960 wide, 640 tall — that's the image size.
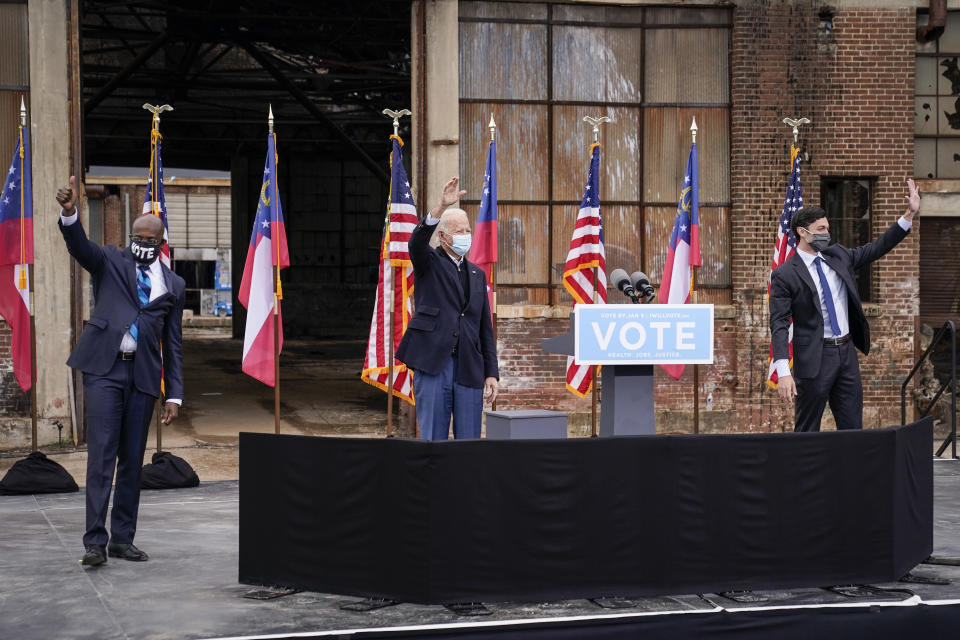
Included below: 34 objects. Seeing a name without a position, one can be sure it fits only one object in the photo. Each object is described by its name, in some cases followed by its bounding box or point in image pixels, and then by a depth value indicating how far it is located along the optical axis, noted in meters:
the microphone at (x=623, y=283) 7.91
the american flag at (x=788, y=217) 13.80
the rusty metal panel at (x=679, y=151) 15.54
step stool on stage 6.76
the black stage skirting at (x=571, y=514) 5.68
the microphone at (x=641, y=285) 7.75
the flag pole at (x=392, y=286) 12.72
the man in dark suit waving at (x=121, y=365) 7.12
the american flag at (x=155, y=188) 12.79
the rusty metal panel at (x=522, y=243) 15.27
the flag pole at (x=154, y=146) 12.55
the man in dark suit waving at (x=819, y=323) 7.83
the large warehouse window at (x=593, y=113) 15.26
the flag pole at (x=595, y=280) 12.88
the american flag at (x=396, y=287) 12.85
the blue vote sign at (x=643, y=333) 6.83
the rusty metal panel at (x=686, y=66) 15.54
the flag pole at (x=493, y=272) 13.18
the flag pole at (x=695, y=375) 12.62
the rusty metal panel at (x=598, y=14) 15.38
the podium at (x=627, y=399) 7.14
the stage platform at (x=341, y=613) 5.52
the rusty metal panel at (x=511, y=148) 15.20
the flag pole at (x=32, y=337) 11.27
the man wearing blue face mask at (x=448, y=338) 7.60
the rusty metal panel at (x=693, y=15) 15.56
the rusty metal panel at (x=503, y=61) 15.21
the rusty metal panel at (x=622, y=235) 15.45
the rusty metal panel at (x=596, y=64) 15.37
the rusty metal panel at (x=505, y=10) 15.23
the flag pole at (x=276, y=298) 11.59
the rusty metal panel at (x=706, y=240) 15.51
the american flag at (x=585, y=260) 12.90
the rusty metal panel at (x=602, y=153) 15.36
